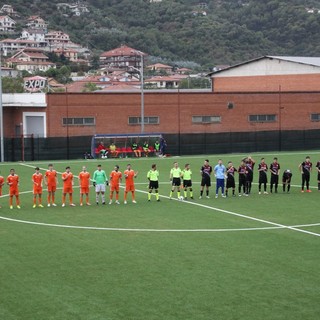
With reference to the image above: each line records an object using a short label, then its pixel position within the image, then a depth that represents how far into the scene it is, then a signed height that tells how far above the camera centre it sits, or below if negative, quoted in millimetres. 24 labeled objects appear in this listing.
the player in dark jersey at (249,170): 34781 -1957
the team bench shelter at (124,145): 55862 -1311
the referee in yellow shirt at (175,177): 33188 -2141
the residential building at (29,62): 157125 +13677
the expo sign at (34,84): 70938 +4030
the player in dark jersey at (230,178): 34109 -2259
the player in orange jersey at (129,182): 31588 -2270
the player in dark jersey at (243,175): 34478 -2179
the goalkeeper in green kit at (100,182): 31605 -2237
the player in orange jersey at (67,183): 30953 -2237
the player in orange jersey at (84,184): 31312 -2306
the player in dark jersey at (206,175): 33750 -2118
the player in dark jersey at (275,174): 35188 -2190
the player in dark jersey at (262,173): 35094 -2106
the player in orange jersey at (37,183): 30539 -2201
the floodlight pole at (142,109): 58919 +1410
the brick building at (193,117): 60188 +817
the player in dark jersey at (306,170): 35469 -1992
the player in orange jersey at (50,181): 30922 -2144
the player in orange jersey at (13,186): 30125 -2290
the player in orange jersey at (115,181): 31517 -2198
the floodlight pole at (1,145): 51181 -1158
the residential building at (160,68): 161750 +12563
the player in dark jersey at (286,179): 35688 -2414
